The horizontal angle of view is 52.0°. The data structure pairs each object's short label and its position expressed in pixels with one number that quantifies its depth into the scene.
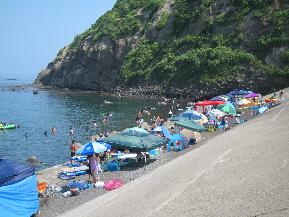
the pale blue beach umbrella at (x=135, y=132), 22.32
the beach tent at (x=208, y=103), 38.52
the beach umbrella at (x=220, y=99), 40.27
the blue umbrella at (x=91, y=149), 20.46
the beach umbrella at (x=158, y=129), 28.47
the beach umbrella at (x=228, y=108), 34.56
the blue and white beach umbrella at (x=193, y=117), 31.21
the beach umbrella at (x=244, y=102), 39.53
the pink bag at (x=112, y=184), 17.71
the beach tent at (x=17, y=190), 13.83
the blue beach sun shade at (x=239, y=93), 45.65
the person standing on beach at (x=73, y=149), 26.48
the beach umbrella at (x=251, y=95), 43.04
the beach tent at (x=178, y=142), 25.16
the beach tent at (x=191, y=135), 26.49
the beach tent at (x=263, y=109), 32.85
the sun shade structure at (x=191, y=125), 27.81
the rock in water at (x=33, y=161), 24.96
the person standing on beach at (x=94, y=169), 18.58
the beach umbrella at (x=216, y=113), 33.17
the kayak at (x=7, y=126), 41.77
